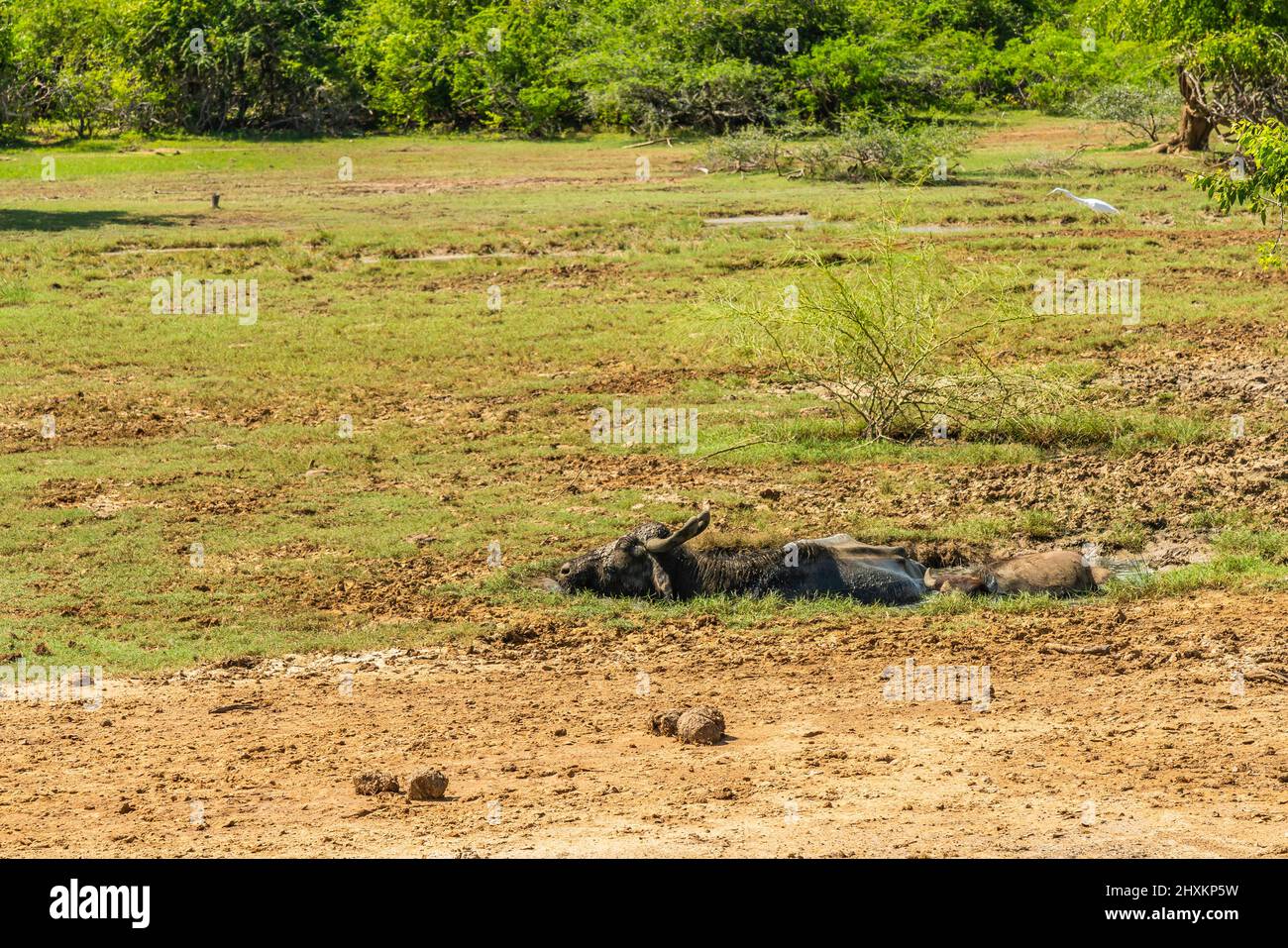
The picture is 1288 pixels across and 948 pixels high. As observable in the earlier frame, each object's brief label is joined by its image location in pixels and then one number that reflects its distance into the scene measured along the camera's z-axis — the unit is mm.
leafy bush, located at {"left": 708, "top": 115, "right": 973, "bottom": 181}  26234
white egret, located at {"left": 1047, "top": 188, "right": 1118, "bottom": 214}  21594
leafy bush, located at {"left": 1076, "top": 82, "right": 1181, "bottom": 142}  30828
